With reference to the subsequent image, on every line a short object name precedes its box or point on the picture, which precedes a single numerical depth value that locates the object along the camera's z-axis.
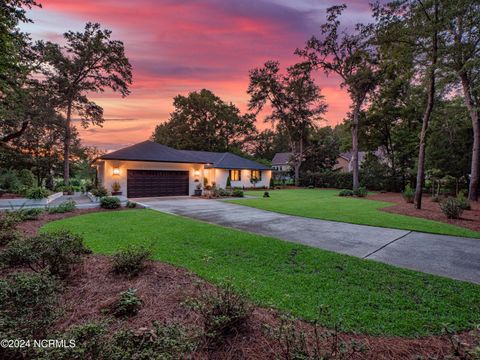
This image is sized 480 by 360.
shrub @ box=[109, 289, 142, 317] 2.58
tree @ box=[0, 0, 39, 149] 5.37
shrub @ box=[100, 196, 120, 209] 11.05
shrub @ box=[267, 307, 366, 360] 1.80
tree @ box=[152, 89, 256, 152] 41.81
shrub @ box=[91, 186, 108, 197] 12.76
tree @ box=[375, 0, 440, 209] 9.92
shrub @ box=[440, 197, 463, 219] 8.89
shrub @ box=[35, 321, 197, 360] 1.62
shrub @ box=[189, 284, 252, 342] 2.20
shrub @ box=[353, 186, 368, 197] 19.08
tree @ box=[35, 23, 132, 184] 18.59
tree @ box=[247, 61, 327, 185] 31.48
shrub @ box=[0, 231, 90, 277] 3.38
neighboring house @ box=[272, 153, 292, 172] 46.28
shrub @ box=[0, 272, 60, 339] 1.94
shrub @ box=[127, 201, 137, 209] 11.63
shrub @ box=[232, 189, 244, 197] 17.78
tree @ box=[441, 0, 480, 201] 9.20
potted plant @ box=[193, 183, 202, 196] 18.53
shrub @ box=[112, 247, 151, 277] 3.67
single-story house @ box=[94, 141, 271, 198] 15.74
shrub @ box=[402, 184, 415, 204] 14.46
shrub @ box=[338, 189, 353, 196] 19.83
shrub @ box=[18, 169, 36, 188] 13.34
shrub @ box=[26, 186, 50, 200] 10.72
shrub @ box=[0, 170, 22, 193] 12.96
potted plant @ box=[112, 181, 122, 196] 15.40
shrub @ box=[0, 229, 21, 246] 4.86
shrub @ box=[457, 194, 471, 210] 9.56
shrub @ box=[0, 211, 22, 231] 5.97
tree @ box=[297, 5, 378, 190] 19.41
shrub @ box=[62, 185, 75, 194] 18.57
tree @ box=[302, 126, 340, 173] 35.81
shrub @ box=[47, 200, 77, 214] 9.67
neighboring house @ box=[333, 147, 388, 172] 43.22
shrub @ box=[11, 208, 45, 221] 7.85
